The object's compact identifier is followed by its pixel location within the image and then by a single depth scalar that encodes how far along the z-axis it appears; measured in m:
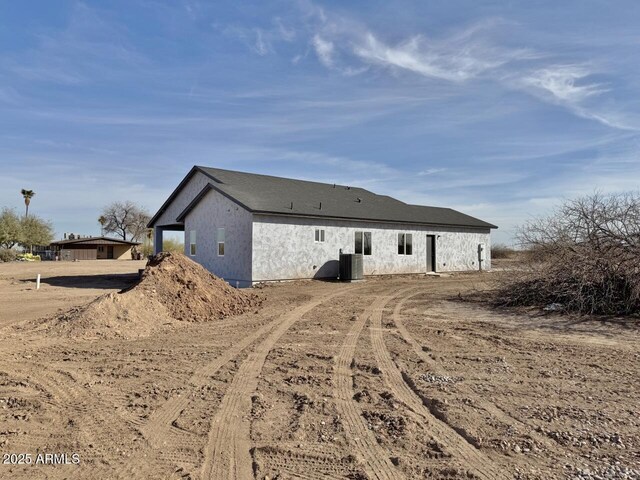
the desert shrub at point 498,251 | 43.56
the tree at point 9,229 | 56.42
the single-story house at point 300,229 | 19.59
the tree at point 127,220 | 85.62
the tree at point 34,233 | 60.22
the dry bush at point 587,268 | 11.08
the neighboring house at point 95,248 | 60.56
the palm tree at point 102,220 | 85.94
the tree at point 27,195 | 71.82
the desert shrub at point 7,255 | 47.41
